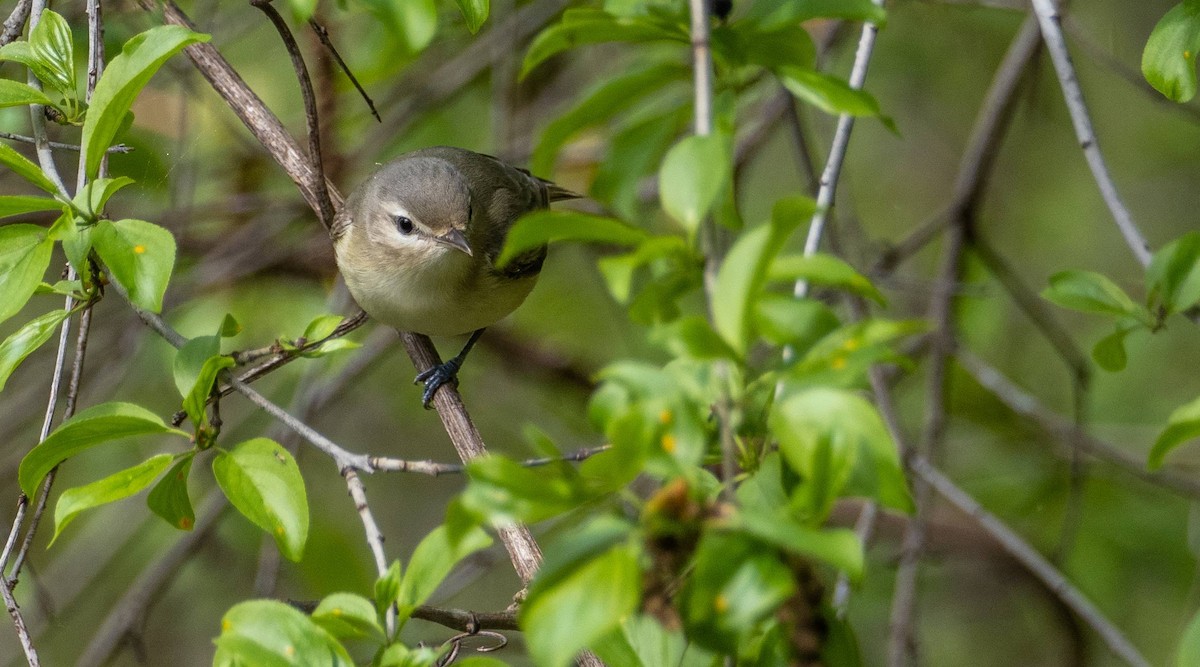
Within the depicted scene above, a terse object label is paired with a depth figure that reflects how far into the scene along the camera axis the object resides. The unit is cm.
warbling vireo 789
